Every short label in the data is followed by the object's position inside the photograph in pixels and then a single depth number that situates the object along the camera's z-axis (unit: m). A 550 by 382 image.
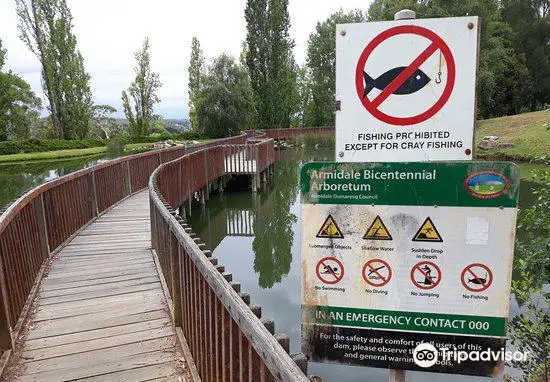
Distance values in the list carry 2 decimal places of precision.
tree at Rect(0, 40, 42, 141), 44.06
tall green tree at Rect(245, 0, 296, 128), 36.62
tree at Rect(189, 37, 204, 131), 52.47
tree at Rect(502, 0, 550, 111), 37.62
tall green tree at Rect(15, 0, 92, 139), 35.69
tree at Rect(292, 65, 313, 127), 53.72
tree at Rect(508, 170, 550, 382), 3.72
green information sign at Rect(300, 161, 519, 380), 1.79
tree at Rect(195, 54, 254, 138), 34.03
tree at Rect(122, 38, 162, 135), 44.41
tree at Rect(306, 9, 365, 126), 42.64
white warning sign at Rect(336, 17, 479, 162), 1.90
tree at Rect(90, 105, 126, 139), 58.41
